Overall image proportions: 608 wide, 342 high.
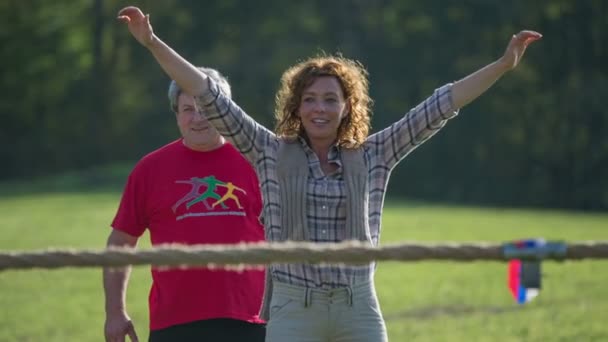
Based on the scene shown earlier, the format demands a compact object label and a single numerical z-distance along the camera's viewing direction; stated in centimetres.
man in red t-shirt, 1077
